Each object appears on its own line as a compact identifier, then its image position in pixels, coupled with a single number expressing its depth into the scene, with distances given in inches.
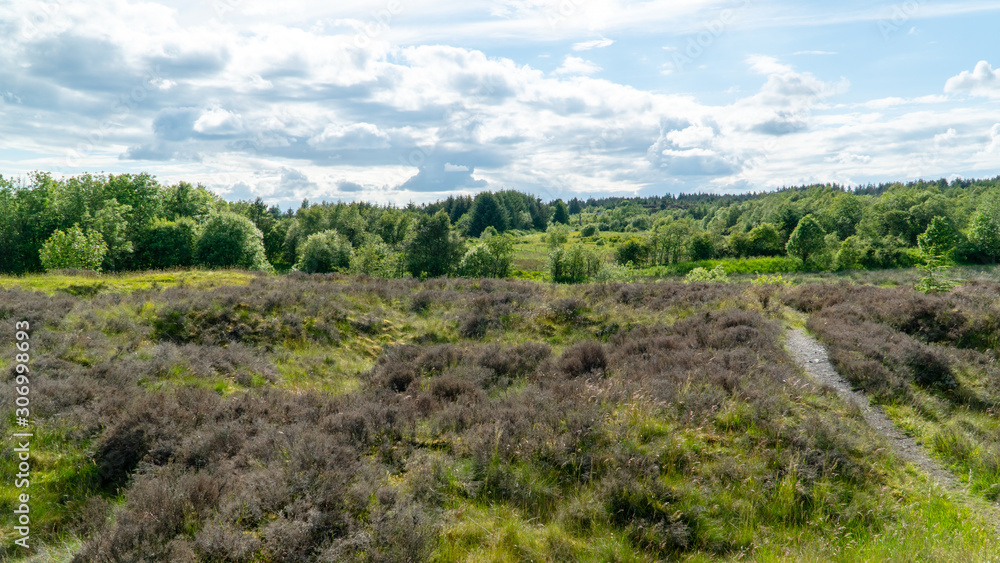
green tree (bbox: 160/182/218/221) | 2371.2
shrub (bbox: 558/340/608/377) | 446.0
